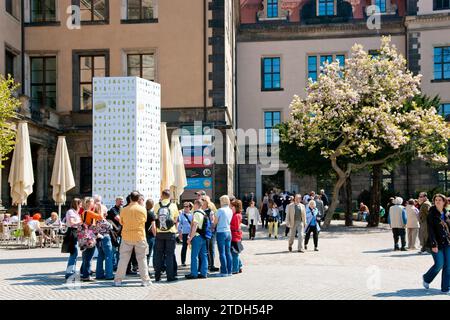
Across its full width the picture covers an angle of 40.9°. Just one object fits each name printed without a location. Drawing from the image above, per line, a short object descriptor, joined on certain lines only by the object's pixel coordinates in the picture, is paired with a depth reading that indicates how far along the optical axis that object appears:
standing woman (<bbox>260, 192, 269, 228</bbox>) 28.42
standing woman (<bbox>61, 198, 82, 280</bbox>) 11.86
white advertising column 14.68
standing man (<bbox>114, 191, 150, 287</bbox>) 11.11
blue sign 27.52
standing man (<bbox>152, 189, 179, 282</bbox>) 11.90
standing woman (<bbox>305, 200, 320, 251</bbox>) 18.25
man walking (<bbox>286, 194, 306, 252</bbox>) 17.81
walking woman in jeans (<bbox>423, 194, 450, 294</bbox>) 10.37
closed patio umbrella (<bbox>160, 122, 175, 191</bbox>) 18.11
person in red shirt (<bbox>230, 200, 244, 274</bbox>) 13.15
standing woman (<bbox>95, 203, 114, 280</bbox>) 12.02
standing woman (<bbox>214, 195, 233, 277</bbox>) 12.73
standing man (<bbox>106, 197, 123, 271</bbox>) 12.37
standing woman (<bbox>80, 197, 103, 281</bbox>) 12.00
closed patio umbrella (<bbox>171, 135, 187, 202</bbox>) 20.47
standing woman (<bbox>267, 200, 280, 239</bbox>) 22.88
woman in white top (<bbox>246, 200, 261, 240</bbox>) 21.47
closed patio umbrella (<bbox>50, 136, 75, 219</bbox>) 19.08
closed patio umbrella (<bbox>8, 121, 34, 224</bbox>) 18.34
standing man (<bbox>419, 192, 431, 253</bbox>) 10.95
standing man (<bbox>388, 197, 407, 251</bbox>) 17.83
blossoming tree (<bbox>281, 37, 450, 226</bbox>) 25.92
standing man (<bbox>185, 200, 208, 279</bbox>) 12.31
